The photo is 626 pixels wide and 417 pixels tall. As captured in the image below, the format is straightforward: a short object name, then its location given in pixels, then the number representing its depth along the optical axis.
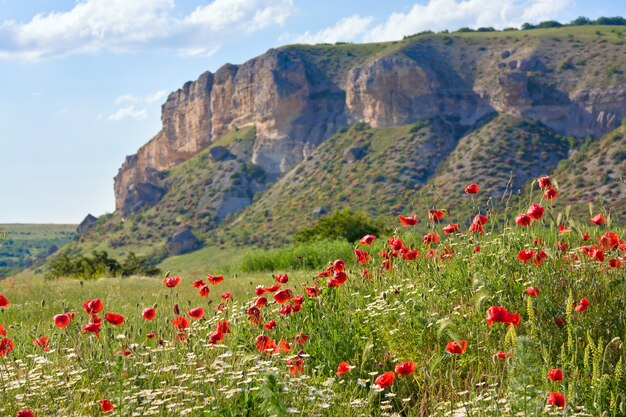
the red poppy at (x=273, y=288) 7.16
